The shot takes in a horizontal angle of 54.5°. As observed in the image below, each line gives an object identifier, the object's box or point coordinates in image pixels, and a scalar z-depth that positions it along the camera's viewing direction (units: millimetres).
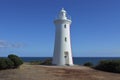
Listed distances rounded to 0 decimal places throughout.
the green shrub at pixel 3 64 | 11599
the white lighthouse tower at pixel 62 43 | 16651
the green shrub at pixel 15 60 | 12485
